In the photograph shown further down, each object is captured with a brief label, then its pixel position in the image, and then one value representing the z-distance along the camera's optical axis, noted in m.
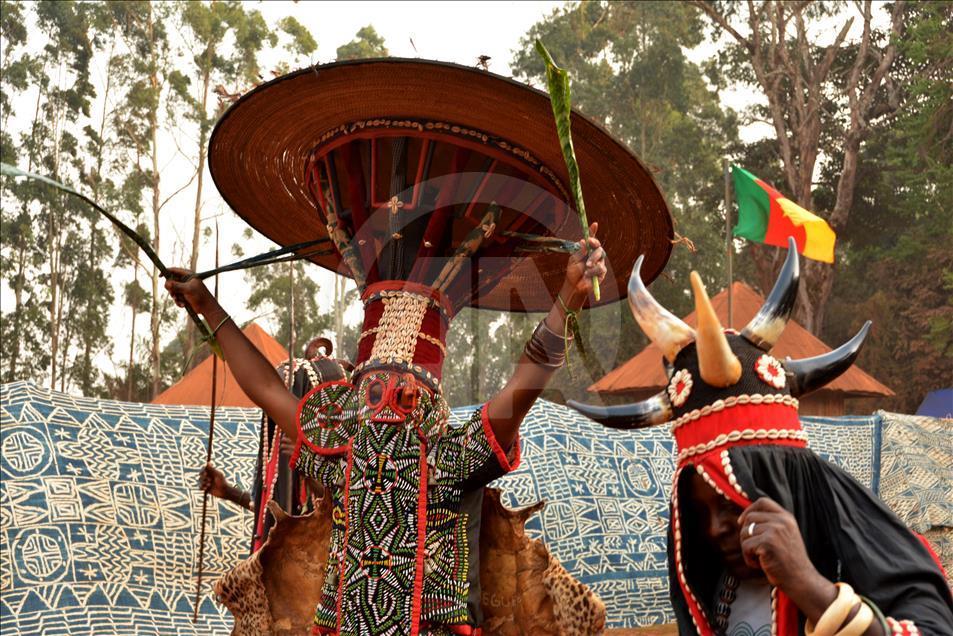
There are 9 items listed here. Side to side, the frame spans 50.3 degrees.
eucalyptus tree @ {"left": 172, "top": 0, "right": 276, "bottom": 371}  27.50
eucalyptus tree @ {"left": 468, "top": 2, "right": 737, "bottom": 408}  31.98
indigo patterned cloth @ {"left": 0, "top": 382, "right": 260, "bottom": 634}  7.10
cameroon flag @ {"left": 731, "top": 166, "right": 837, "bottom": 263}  13.50
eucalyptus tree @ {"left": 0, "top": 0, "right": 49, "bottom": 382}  28.64
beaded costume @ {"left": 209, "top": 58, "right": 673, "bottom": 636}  3.30
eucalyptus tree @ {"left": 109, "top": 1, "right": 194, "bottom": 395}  27.73
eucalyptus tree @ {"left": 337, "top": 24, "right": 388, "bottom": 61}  32.66
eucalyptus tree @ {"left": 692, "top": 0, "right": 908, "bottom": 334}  24.97
